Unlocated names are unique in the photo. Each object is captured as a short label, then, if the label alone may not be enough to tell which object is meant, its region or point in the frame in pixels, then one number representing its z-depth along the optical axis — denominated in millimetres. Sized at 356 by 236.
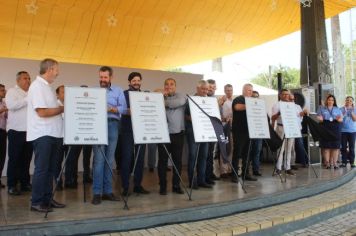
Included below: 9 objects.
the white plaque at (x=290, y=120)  5441
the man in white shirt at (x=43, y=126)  3434
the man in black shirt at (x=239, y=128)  5223
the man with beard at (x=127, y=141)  4176
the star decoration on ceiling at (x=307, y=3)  8219
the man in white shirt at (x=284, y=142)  5813
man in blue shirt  3852
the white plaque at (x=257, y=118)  4914
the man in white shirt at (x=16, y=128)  4352
